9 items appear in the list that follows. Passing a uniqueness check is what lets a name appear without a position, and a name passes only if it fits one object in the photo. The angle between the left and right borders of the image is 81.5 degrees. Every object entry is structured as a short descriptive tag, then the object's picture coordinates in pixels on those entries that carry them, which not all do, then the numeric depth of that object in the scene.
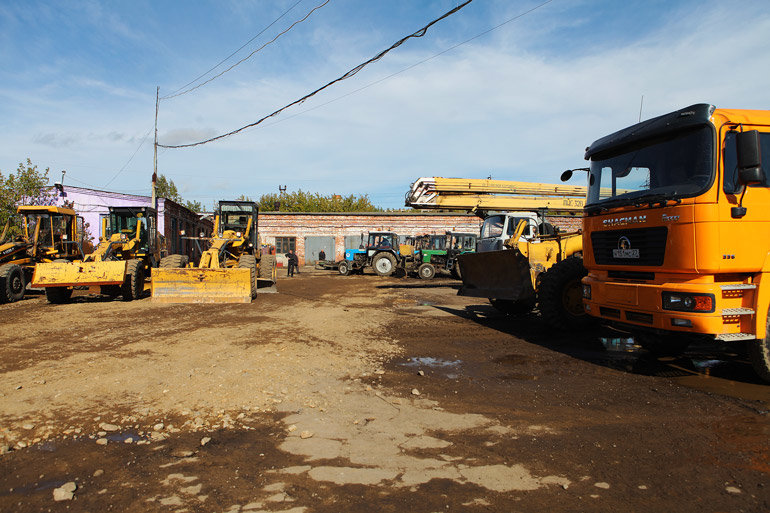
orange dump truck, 4.51
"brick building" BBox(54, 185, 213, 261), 24.50
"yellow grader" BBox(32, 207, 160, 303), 10.80
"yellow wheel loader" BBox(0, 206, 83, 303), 12.66
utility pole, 21.25
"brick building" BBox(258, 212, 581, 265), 33.03
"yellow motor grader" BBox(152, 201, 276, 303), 11.27
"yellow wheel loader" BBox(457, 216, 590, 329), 7.32
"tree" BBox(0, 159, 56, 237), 21.59
